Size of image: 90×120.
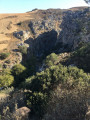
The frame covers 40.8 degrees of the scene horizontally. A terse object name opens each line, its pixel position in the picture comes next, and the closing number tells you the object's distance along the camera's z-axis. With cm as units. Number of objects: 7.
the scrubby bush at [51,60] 3113
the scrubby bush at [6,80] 2599
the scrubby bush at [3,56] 4035
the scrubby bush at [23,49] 4562
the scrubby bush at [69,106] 644
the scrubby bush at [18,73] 3042
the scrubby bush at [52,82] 794
